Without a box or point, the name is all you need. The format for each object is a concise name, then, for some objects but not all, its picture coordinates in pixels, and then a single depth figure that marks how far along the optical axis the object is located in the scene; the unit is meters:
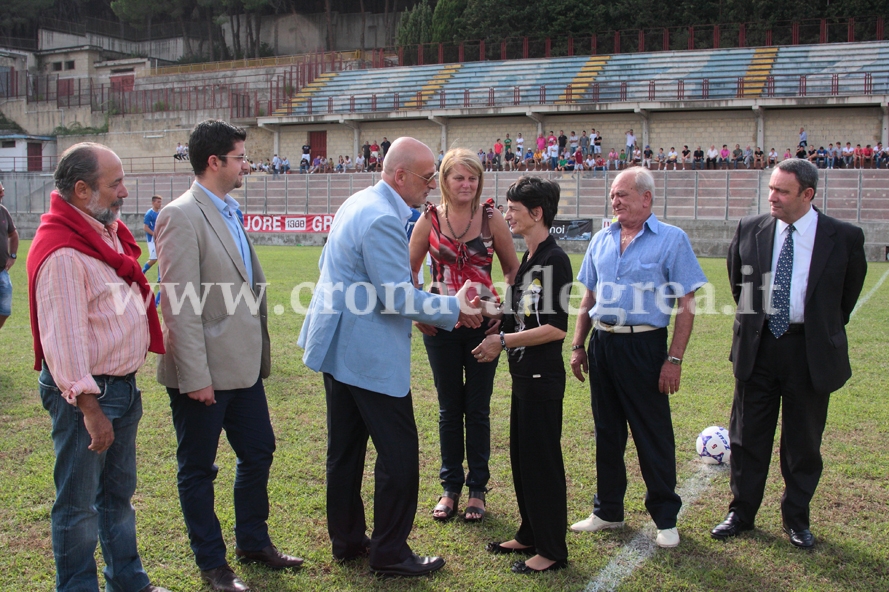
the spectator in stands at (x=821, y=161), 30.51
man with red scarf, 3.11
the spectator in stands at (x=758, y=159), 30.96
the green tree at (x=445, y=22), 49.28
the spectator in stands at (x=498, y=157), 36.69
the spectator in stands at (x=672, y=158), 32.76
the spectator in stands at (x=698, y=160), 32.49
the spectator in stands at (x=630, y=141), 36.22
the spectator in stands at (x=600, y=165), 33.47
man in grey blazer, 3.66
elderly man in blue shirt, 4.29
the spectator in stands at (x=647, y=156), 33.19
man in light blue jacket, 3.74
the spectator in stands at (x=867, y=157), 29.31
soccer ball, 5.45
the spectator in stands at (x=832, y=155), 30.11
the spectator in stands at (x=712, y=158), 32.56
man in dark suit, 4.27
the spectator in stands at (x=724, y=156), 33.45
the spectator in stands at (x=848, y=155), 30.22
